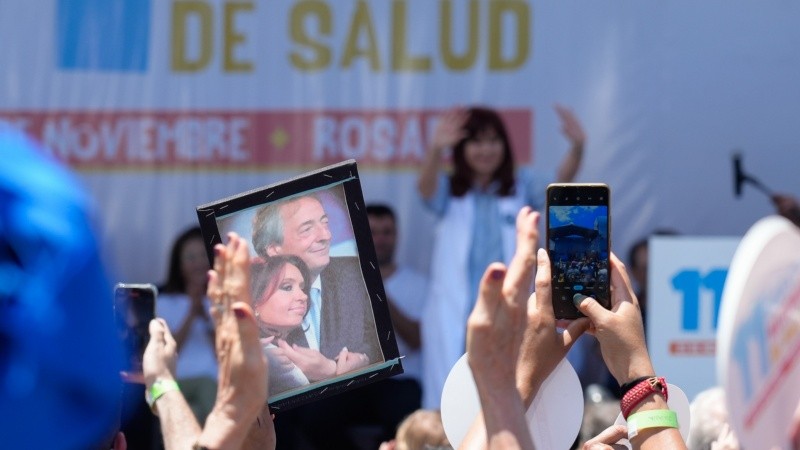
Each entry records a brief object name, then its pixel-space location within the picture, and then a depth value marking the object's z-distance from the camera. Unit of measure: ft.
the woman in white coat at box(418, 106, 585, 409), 36.27
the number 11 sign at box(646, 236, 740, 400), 28.94
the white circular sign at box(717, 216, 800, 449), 8.16
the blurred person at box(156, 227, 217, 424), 37.06
